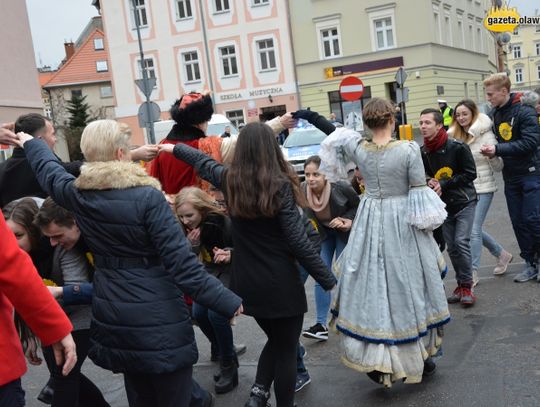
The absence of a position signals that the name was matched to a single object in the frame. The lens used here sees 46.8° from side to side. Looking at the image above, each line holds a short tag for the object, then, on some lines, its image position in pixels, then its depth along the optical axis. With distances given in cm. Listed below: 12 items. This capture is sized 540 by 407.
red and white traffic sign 1545
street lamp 1772
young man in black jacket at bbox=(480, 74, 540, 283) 601
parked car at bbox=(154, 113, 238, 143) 2380
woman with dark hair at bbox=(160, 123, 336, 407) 346
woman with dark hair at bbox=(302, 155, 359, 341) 504
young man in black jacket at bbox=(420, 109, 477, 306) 558
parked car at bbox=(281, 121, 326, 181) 1795
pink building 3575
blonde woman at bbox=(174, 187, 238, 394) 412
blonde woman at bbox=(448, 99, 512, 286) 632
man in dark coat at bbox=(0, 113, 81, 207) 402
